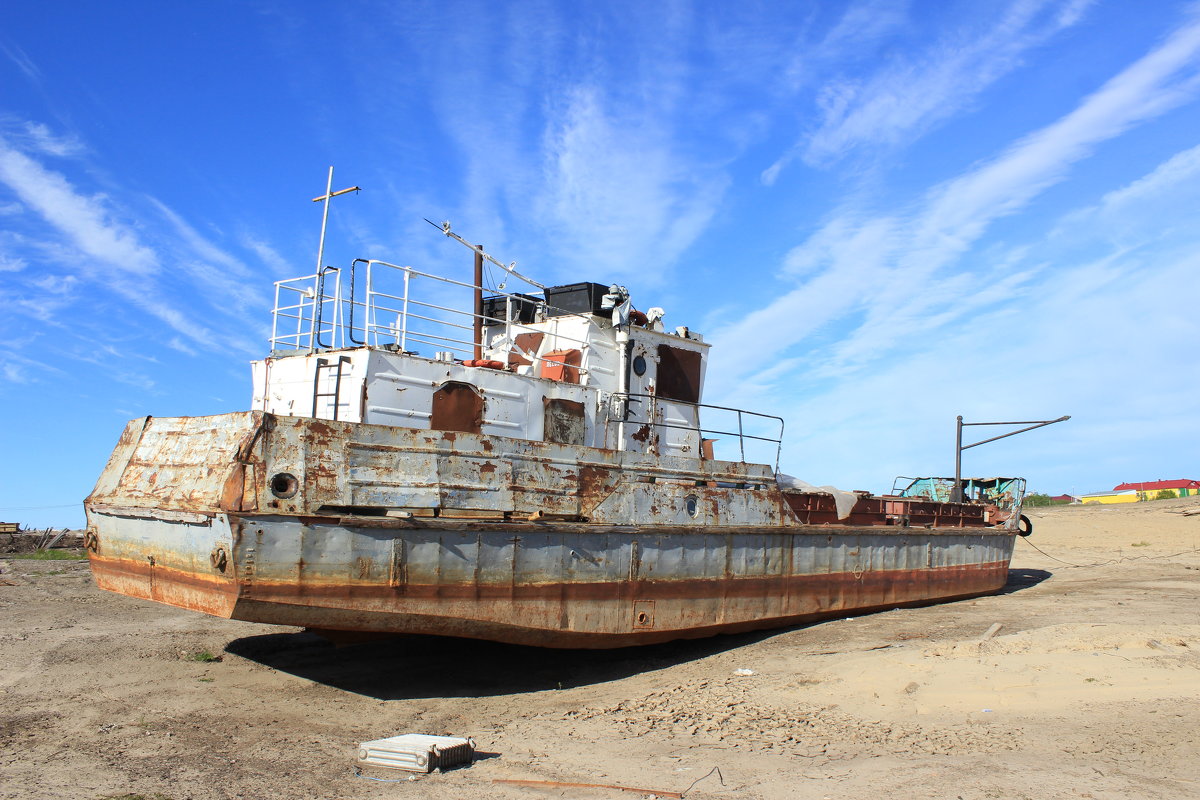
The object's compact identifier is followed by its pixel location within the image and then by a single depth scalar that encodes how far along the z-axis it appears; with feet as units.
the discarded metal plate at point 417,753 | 17.94
